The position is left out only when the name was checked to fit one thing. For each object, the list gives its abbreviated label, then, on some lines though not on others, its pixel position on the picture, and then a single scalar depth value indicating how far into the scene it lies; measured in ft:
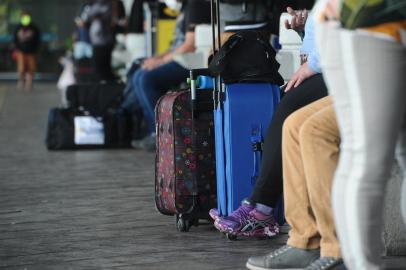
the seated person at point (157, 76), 54.30
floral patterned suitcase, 31.61
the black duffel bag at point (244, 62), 30.17
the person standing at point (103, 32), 100.39
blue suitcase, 29.95
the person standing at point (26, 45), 152.07
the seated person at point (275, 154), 27.17
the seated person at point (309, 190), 23.97
